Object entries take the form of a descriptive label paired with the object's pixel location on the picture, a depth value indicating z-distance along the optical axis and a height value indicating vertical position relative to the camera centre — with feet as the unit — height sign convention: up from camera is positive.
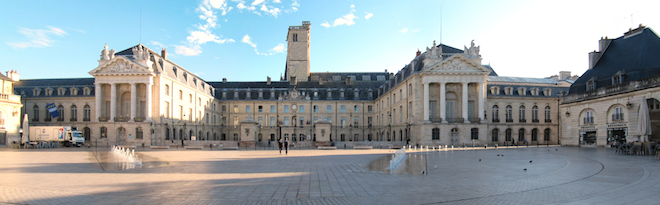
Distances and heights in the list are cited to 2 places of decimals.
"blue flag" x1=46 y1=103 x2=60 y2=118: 162.20 +1.75
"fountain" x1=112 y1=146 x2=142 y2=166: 68.92 -9.03
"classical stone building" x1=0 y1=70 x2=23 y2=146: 150.85 -0.33
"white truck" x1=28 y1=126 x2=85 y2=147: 151.42 -7.46
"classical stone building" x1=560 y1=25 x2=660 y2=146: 108.06 +6.46
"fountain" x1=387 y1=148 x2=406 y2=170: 61.24 -8.14
